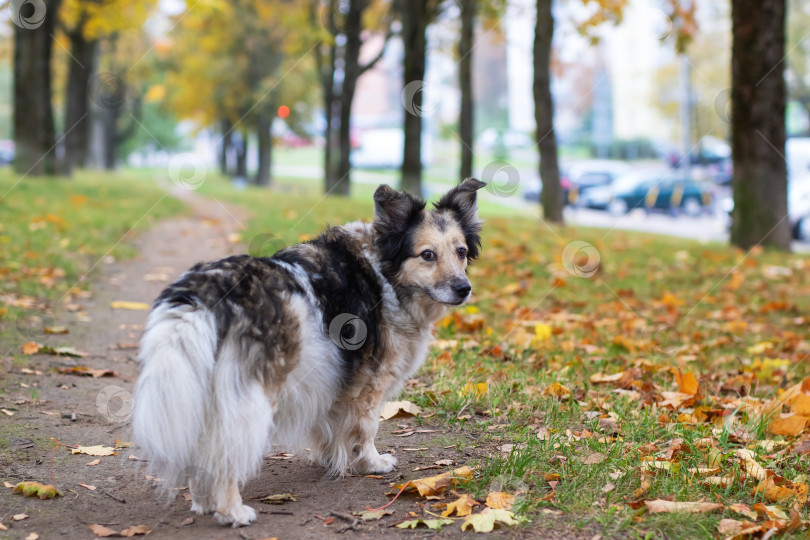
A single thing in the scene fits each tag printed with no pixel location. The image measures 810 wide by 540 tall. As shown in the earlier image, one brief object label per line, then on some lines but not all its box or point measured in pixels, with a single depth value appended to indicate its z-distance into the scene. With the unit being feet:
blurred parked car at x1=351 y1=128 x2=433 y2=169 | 150.30
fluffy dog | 10.59
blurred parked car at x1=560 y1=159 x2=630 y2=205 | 116.50
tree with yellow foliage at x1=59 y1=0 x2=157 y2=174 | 69.87
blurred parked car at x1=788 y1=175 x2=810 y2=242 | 60.70
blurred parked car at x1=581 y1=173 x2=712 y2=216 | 102.63
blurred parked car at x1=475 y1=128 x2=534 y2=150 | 161.13
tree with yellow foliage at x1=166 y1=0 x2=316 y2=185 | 105.09
